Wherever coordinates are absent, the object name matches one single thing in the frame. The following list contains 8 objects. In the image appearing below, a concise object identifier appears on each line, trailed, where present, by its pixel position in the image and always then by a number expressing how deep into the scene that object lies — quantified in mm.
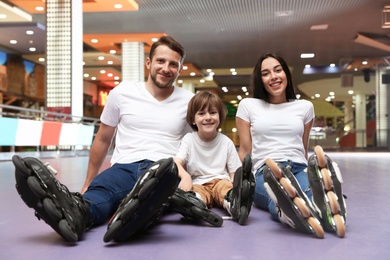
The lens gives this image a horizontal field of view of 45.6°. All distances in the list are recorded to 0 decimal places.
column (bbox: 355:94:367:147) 23494
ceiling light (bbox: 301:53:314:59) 19459
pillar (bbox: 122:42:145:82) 16984
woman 2453
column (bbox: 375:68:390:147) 22328
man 1486
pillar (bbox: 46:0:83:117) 11617
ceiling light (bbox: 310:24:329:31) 14703
